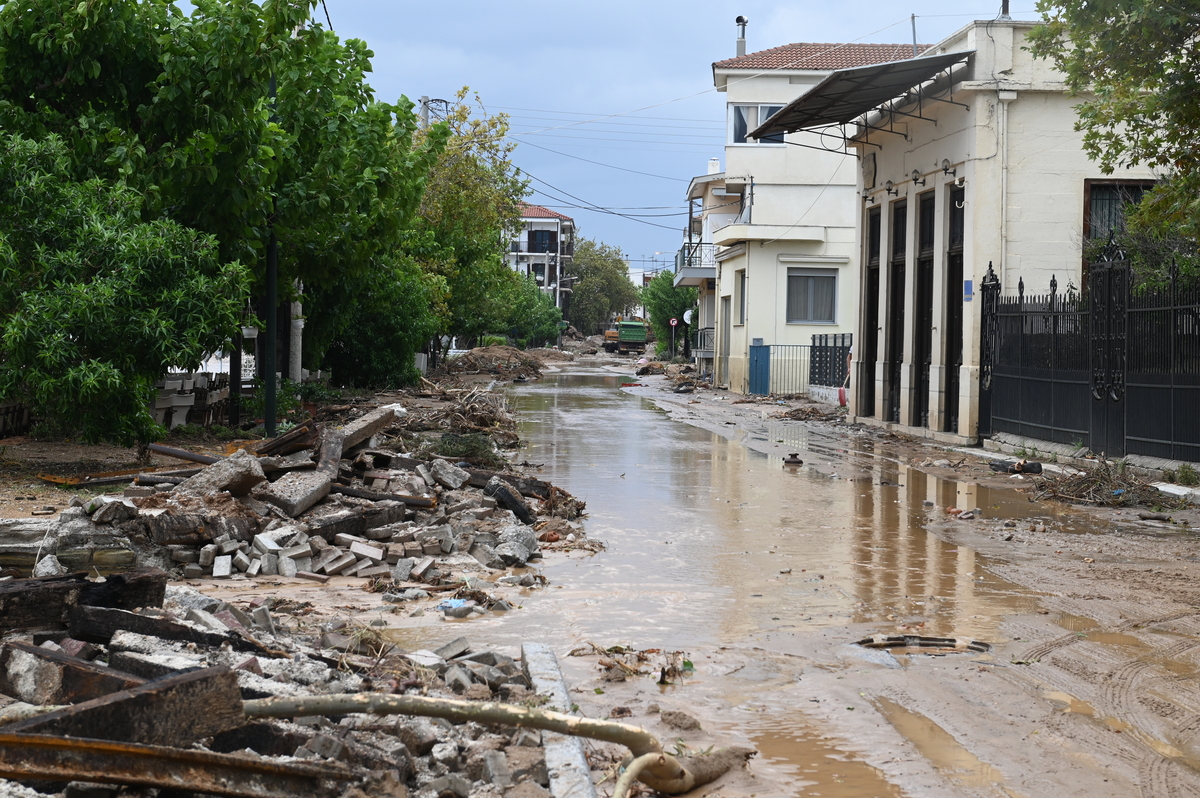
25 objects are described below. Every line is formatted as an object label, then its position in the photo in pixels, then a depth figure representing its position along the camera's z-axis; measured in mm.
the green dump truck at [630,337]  95875
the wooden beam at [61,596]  5043
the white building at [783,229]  36562
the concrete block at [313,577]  8020
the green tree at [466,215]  37094
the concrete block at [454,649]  5812
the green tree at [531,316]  74062
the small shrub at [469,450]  13516
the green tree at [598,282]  116875
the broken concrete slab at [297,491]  9156
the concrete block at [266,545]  8234
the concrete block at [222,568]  7876
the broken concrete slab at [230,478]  8609
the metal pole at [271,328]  15125
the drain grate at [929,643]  6355
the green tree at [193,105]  12023
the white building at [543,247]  134000
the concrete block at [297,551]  8266
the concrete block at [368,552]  8516
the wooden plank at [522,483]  11617
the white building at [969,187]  19297
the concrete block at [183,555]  7945
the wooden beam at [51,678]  4098
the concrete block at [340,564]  8266
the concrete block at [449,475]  11227
